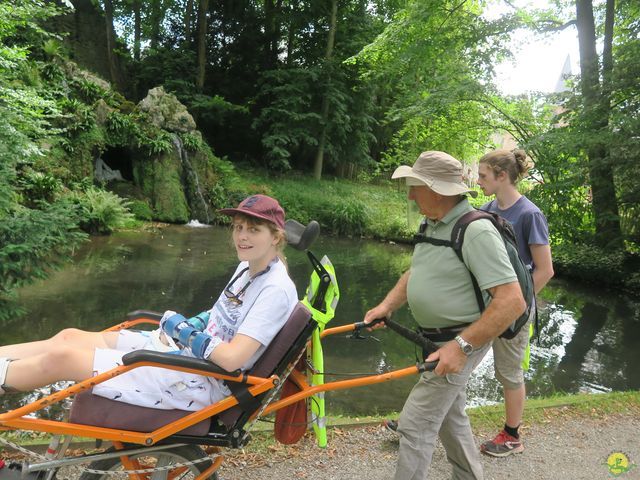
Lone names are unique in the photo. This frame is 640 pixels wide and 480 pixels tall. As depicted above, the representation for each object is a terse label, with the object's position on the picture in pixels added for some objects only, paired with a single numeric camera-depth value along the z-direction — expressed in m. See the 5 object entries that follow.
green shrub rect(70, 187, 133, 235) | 12.46
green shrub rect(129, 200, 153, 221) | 15.62
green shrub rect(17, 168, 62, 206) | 10.07
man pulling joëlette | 2.20
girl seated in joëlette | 2.09
